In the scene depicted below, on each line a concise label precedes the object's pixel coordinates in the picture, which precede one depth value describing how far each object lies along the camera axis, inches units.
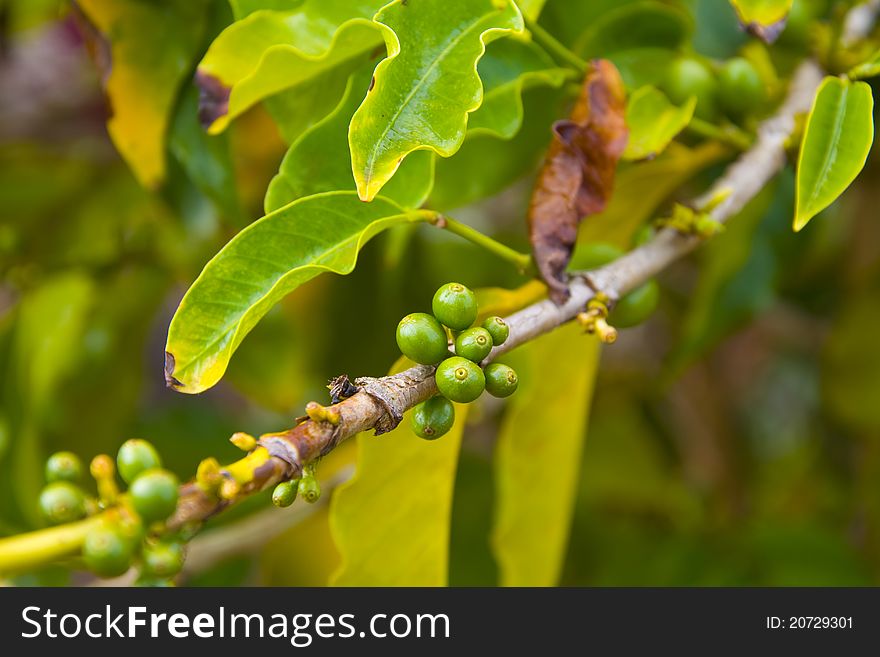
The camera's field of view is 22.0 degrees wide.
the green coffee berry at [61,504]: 17.4
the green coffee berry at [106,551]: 16.9
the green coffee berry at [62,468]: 18.5
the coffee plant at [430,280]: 18.7
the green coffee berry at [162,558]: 17.4
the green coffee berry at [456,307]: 18.6
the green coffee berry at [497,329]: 18.7
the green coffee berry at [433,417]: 18.6
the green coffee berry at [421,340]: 18.5
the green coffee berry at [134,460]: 17.7
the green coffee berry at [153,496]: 17.0
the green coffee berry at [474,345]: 18.4
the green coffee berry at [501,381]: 18.5
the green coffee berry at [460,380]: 18.1
